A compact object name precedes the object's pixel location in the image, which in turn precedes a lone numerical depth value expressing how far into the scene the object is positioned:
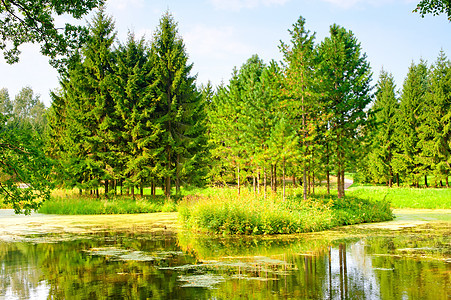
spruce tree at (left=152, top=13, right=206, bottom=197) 31.62
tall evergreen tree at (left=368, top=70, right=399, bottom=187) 47.62
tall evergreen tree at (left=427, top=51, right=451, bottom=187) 43.25
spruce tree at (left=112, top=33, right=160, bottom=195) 29.50
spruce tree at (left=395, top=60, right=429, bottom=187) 45.53
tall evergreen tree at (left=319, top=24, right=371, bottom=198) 26.60
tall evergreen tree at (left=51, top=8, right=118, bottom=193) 29.50
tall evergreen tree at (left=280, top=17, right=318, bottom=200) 24.58
